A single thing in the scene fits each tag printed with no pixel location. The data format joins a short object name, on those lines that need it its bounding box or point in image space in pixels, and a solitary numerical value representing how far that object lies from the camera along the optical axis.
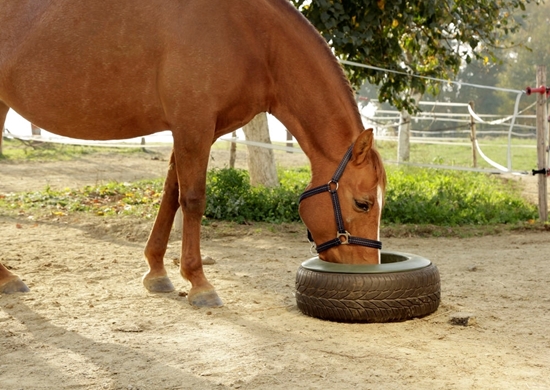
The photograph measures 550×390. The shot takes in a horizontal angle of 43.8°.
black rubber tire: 3.65
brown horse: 3.87
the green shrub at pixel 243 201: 7.42
